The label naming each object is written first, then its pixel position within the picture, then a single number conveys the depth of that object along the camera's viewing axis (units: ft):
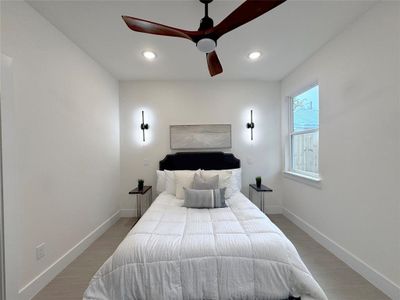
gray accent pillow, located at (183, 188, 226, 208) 8.40
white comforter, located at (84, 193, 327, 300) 4.90
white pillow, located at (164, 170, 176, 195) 10.76
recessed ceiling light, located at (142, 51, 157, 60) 8.96
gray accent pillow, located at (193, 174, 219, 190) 9.37
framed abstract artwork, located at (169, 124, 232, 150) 12.60
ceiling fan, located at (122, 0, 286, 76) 4.43
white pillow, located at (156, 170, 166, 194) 11.54
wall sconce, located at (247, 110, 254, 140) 12.74
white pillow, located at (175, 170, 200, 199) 10.04
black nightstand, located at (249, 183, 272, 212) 11.11
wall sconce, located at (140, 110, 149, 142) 12.56
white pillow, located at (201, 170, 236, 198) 10.02
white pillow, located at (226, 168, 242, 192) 10.84
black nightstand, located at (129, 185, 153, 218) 10.96
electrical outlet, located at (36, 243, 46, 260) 6.35
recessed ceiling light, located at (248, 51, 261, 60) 9.16
